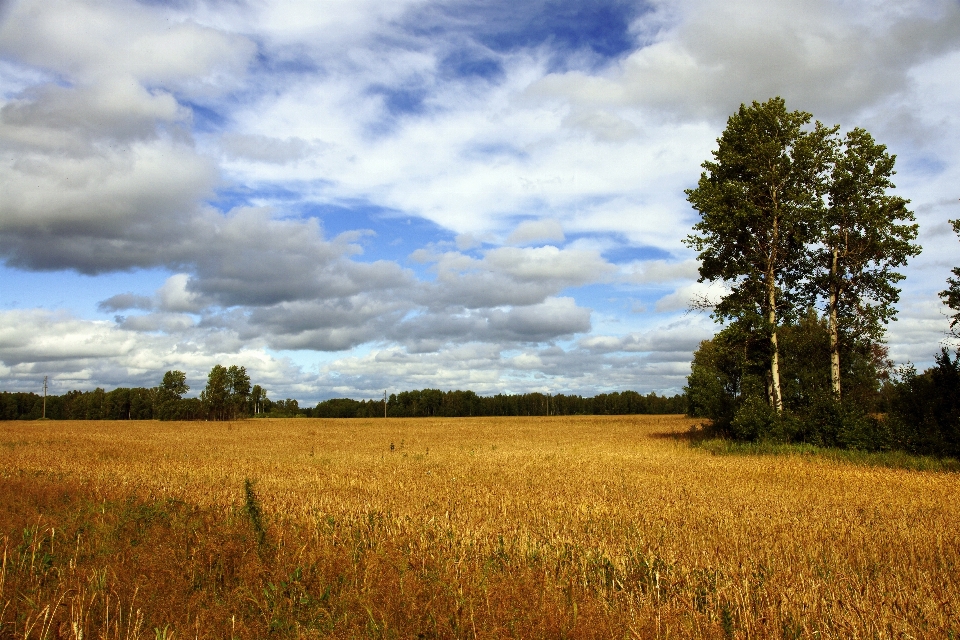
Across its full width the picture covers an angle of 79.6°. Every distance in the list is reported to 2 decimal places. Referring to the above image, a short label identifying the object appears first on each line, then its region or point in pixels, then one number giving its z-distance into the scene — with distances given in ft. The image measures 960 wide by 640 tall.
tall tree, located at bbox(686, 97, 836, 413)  89.45
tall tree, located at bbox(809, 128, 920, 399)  83.82
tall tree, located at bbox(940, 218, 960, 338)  77.03
